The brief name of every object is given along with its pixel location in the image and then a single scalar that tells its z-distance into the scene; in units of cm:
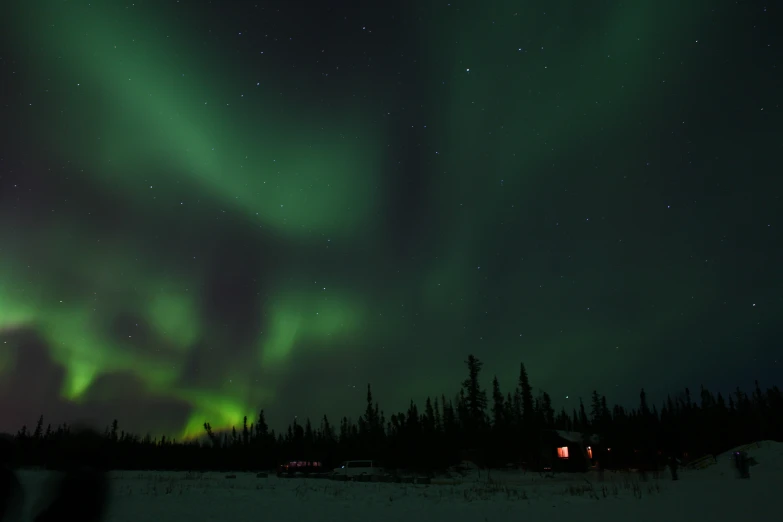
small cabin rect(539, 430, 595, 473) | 5006
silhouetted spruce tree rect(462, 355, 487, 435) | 7606
